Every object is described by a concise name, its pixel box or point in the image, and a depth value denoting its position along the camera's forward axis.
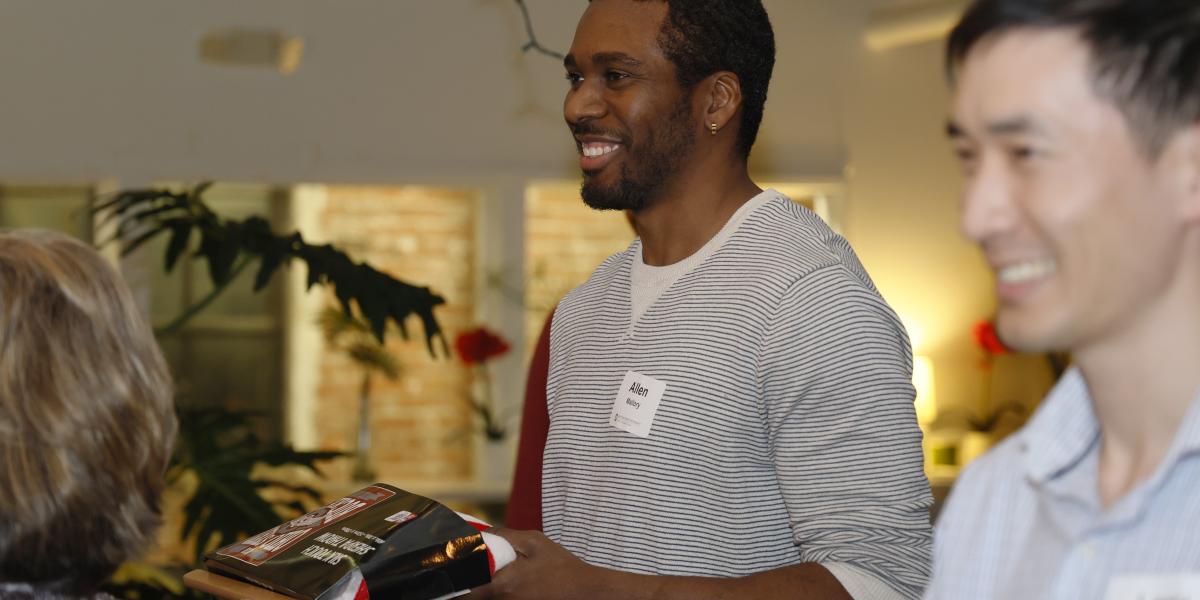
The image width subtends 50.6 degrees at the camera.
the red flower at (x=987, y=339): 6.12
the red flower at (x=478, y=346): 5.27
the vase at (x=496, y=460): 5.48
